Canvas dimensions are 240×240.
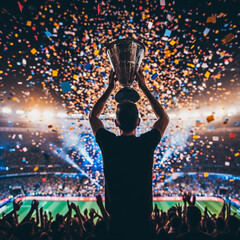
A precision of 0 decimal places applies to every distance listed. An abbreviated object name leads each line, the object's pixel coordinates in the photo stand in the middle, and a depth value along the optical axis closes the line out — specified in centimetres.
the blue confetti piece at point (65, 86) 364
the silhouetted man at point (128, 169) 114
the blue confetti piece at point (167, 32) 660
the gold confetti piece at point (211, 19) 558
